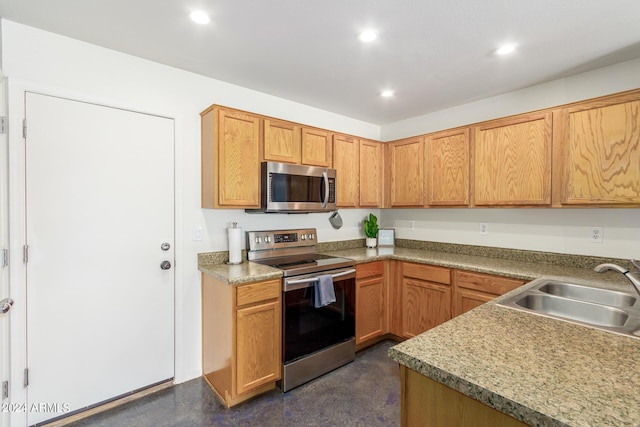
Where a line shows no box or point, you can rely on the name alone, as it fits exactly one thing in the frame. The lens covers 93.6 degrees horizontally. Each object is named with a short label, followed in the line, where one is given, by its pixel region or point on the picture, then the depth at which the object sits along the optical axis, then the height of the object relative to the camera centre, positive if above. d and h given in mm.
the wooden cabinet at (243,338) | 2074 -913
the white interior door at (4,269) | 1714 -326
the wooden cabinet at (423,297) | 2709 -808
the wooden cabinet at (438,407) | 863 -610
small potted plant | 3580 -230
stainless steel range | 2305 -799
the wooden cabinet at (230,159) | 2293 +422
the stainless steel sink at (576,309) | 1531 -530
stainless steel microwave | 2498 +212
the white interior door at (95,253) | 1878 -280
